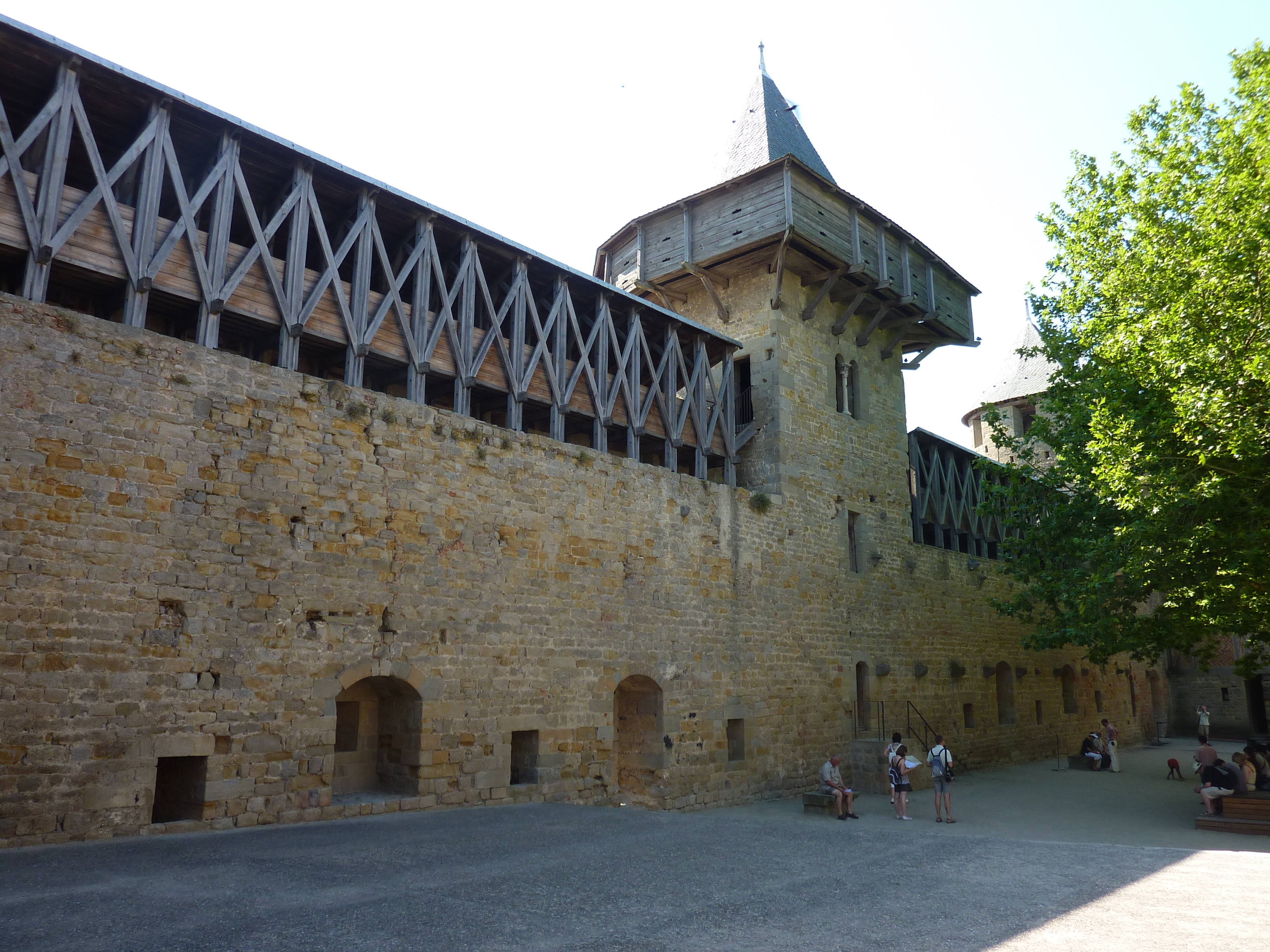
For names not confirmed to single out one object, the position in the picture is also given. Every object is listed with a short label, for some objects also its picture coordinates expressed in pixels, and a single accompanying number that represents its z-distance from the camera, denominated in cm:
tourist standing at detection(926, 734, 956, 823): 1102
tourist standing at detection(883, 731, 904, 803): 1164
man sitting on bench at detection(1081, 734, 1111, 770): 1919
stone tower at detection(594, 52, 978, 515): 1513
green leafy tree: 1023
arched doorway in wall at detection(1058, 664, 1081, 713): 2386
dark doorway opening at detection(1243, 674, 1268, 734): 2797
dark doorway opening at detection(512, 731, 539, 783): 1014
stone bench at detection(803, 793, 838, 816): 1158
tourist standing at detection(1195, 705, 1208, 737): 2397
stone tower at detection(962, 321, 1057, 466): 2883
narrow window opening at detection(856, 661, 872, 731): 1576
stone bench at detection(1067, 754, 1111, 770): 1933
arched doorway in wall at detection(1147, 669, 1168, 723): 2867
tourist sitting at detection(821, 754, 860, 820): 1127
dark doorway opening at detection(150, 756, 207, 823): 744
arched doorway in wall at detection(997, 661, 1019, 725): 2081
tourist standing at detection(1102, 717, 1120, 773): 1912
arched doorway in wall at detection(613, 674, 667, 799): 1191
